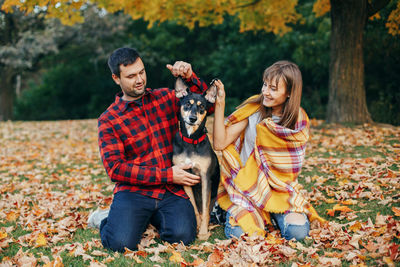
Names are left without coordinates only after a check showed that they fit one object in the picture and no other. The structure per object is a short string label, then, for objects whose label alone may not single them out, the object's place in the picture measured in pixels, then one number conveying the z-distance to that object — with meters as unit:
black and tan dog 3.40
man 3.31
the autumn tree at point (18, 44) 14.16
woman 3.23
